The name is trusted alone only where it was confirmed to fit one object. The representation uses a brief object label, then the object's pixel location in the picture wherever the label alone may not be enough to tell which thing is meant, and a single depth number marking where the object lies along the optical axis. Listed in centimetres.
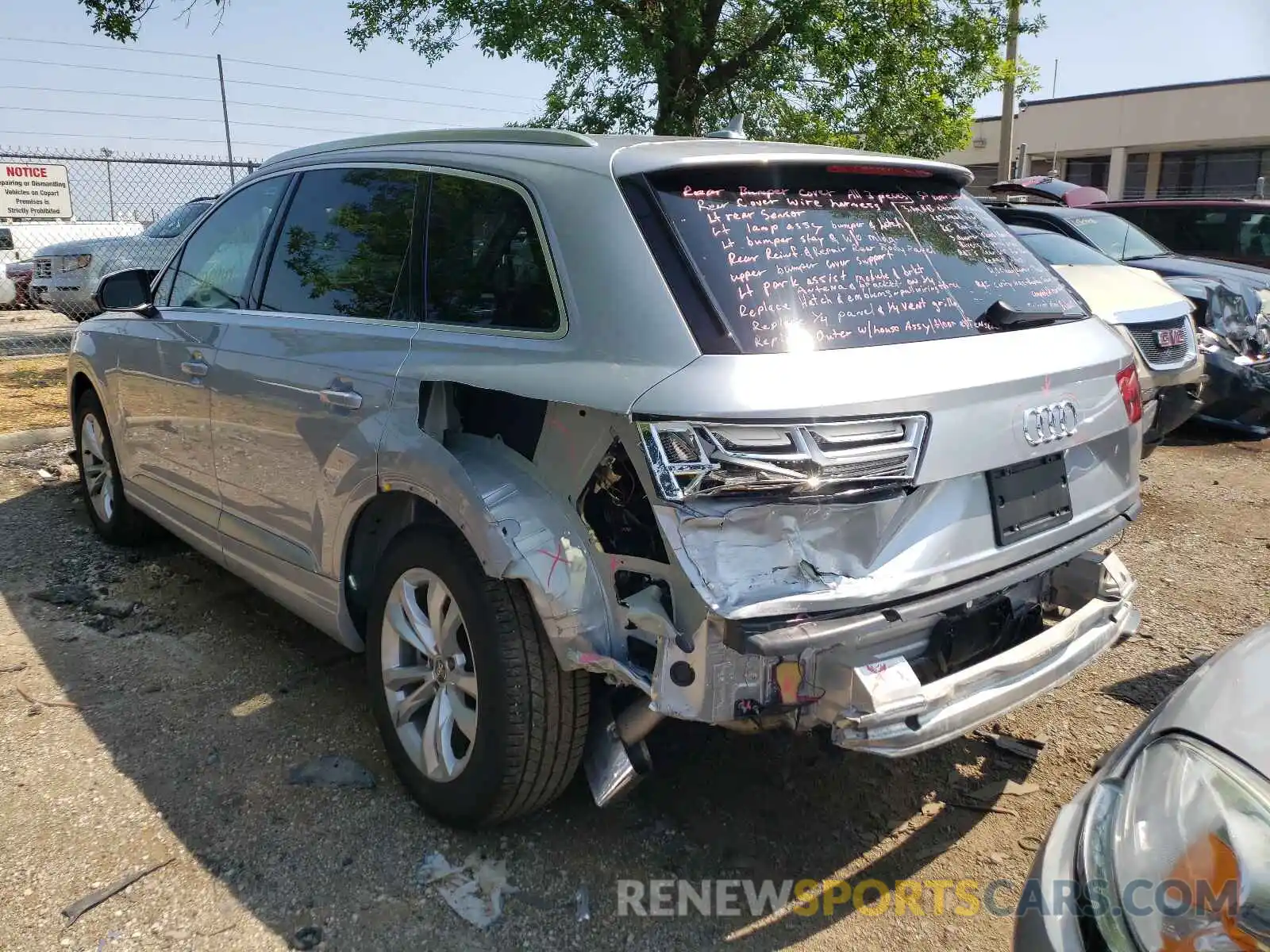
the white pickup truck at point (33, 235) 1566
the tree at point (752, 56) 912
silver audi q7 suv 213
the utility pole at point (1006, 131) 1797
